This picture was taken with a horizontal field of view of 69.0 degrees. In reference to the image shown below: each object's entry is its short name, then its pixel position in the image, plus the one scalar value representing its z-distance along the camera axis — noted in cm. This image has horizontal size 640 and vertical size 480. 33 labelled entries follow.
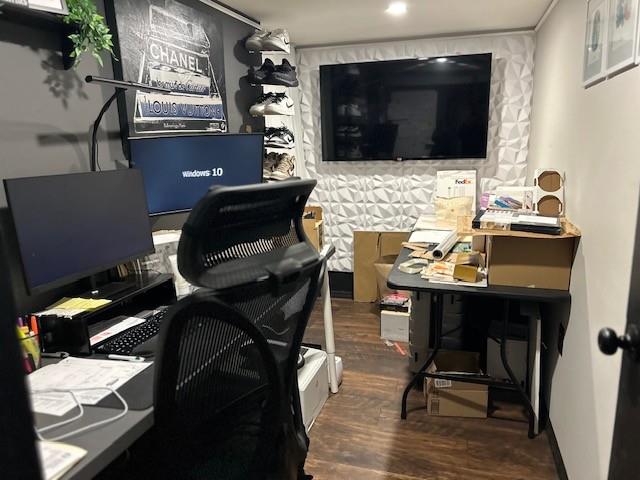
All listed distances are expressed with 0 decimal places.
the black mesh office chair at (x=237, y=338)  89
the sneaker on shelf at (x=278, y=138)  322
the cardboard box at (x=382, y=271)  387
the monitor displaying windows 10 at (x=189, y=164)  214
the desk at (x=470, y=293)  206
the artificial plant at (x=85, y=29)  172
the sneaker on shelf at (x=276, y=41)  301
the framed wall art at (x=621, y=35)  144
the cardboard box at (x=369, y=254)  403
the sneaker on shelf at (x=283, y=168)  319
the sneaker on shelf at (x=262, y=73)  312
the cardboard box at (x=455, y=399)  246
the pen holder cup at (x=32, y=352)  139
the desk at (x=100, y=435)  99
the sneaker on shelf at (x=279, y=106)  309
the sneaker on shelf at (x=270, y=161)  320
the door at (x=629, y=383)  102
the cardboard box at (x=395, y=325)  340
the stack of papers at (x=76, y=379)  121
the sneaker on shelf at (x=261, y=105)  311
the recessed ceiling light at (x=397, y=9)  289
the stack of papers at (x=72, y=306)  158
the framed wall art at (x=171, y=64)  218
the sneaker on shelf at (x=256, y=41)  303
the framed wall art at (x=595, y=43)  176
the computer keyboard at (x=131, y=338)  154
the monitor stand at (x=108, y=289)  177
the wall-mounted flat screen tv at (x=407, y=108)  368
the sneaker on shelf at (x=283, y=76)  315
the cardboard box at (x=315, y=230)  323
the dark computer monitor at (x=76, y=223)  151
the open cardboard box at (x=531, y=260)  205
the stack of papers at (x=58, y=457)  93
